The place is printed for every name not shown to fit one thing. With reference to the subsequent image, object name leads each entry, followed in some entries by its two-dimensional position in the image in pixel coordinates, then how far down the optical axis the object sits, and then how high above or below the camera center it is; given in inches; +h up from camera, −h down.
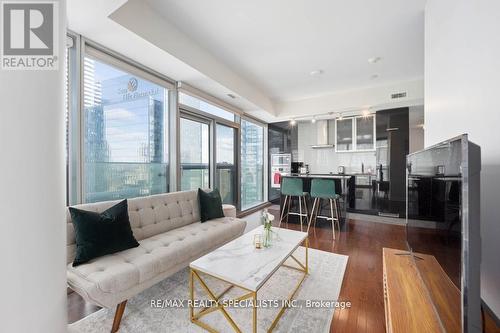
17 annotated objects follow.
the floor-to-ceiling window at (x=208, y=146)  137.7 +15.2
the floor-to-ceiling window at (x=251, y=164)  206.2 +1.5
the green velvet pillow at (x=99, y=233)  63.6 -22.4
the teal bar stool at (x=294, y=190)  154.6 -18.8
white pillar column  41.8 -7.4
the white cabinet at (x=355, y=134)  196.1 +31.1
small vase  76.6 -27.4
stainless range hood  219.8 +32.8
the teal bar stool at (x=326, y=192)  141.6 -18.7
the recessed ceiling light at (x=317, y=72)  138.6 +64.1
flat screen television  24.5 -8.6
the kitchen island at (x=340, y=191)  157.9 -20.8
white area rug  59.9 -47.2
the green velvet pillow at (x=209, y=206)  110.2 -22.1
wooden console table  30.8 -29.0
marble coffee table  54.2 -29.7
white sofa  56.1 -30.0
